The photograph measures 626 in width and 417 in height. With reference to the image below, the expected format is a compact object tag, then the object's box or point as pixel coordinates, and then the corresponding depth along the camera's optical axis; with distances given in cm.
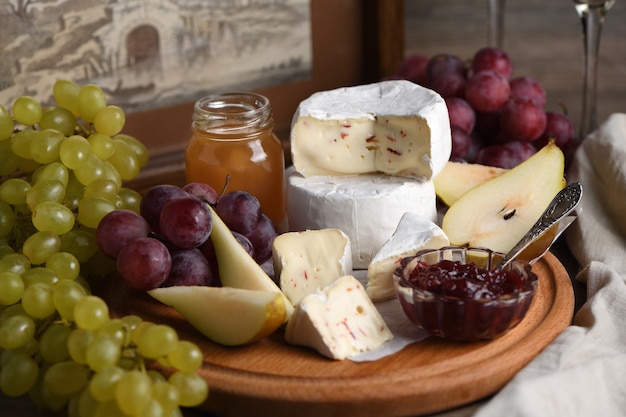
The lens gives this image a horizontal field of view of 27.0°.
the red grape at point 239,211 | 88
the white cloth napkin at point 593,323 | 76
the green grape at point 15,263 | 80
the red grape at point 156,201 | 86
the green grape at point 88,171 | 86
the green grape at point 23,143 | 86
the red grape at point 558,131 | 106
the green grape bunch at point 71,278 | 73
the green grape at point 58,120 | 89
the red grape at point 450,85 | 106
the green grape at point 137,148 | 94
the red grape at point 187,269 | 84
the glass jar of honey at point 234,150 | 94
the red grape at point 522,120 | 103
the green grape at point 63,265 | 81
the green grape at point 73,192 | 87
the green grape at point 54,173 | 84
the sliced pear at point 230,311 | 79
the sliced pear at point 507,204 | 92
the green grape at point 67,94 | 89
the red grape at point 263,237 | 89
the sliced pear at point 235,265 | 84
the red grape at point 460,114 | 103
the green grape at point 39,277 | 79
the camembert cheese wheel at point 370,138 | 91
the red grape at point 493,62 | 107
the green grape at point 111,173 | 88
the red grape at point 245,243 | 87
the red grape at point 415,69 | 110
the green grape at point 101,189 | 86
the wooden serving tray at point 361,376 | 76
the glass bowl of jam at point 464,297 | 79
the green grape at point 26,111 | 87
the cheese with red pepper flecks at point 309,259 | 85
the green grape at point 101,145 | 89
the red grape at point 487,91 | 104
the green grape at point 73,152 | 85
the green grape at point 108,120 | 89
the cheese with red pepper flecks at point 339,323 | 78
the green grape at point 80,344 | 74
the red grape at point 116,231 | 83
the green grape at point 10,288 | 77
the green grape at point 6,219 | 84
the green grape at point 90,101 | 89
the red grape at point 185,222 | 83
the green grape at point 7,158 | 87
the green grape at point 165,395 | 72
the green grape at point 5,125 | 87
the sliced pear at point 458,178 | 98
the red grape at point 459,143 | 103
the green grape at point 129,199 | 90
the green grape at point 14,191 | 85
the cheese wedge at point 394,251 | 85
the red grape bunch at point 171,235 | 82
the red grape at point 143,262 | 82
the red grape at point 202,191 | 89
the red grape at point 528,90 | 106
